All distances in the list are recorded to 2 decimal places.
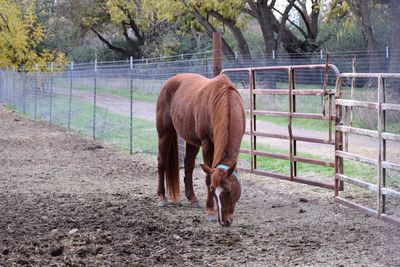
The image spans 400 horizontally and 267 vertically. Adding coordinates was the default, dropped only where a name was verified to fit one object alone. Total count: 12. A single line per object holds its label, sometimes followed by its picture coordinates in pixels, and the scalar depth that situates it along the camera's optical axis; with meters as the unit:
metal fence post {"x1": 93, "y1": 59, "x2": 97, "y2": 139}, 14.22
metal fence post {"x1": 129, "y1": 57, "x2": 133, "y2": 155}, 11.80
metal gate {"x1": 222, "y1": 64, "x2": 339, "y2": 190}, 7.38
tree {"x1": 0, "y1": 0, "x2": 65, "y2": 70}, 31.22
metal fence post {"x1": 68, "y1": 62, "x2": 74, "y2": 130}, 16.70
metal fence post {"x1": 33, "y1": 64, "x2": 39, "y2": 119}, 20.47
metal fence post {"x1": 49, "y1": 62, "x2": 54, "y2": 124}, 18.83
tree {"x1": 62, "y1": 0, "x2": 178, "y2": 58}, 36.16
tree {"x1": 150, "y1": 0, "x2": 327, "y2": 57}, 24.55
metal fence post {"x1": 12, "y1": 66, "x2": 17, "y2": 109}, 25.76
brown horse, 5.55
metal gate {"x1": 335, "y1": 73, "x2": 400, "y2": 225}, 6.02
